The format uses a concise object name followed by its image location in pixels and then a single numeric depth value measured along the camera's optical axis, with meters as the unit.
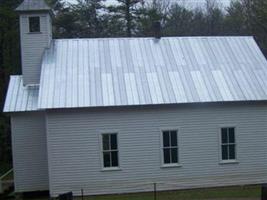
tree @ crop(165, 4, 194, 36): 56.94
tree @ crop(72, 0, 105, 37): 53.50
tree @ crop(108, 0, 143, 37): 51.16
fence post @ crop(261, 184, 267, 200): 13.40
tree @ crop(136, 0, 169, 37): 50.34
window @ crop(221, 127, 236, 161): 25.81
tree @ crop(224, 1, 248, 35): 52.68
